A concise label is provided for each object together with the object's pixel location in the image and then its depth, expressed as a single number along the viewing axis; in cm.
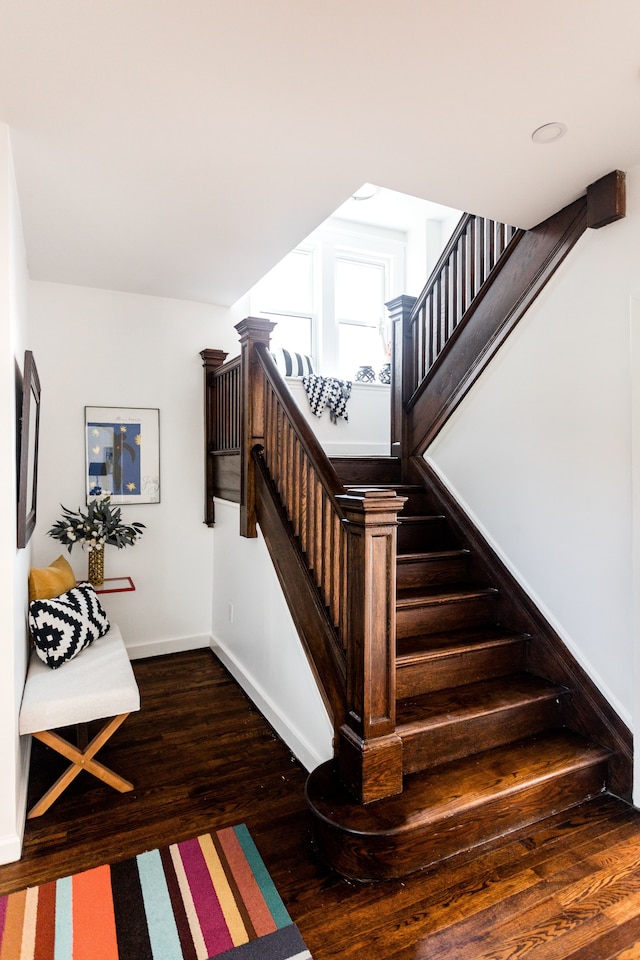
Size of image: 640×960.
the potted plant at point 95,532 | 352
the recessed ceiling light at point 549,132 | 203
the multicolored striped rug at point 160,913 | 164
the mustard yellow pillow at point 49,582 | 287
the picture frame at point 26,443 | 223
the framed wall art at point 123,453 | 386
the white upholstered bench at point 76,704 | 225
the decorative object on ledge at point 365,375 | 485
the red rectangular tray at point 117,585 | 350
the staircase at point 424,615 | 204
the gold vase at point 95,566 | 355
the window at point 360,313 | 530
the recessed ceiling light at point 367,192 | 450
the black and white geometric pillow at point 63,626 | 259
